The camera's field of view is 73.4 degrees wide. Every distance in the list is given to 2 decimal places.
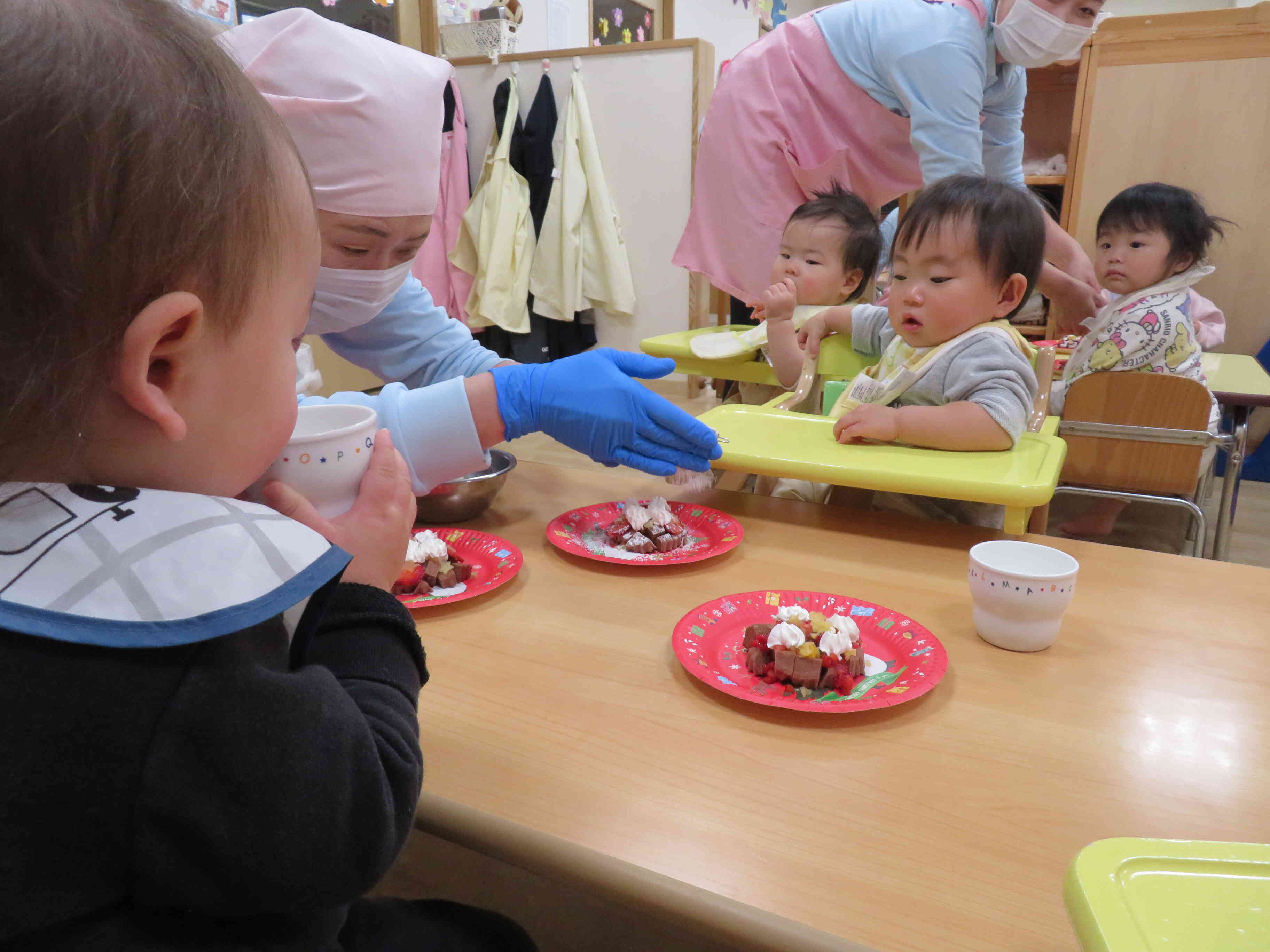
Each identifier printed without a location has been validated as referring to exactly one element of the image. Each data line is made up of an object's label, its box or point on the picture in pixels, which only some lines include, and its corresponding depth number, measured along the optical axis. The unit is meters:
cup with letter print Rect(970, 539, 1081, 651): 0.71
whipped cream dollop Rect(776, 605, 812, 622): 0.72
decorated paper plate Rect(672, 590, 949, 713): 0.65
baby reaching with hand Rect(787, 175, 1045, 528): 1.28
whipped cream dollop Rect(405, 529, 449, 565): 0.87
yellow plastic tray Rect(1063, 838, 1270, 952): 0.33
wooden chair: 1.83
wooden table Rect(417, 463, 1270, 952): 0.47
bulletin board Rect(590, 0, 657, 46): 4.48
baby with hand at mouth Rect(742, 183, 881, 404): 2.07
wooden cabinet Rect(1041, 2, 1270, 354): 3.23
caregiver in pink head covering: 0.91
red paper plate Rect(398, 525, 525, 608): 0.82
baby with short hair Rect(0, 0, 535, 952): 0.35
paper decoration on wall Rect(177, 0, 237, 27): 2.80
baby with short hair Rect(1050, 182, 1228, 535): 2.25
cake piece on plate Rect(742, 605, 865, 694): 0.69
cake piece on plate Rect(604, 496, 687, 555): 0.95
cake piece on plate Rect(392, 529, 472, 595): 0.85
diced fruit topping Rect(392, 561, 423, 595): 0.85
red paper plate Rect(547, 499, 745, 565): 0.92
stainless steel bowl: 1.04
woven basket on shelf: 3.73
